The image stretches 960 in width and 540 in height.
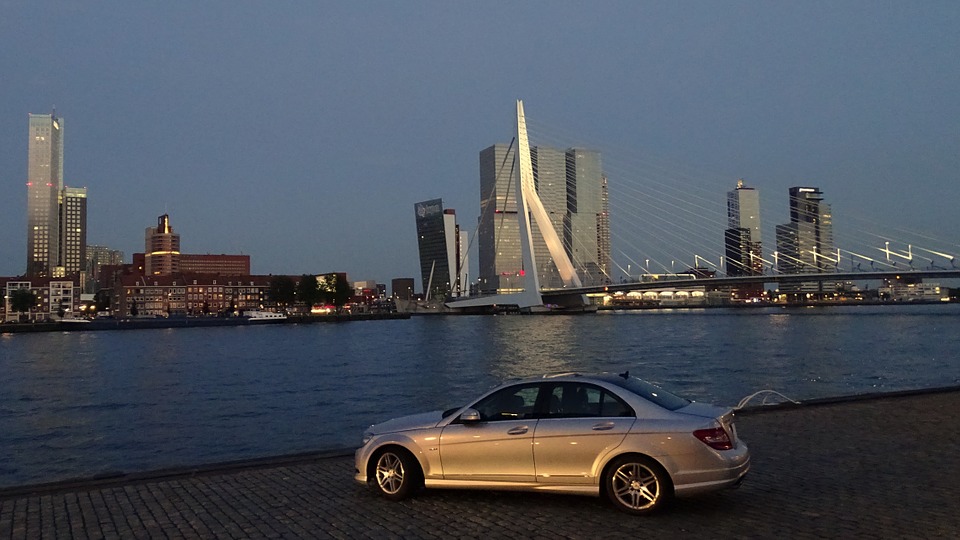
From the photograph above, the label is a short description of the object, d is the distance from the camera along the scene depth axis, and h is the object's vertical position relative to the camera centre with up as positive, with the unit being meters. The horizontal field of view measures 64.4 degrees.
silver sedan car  7.32 -1.42
